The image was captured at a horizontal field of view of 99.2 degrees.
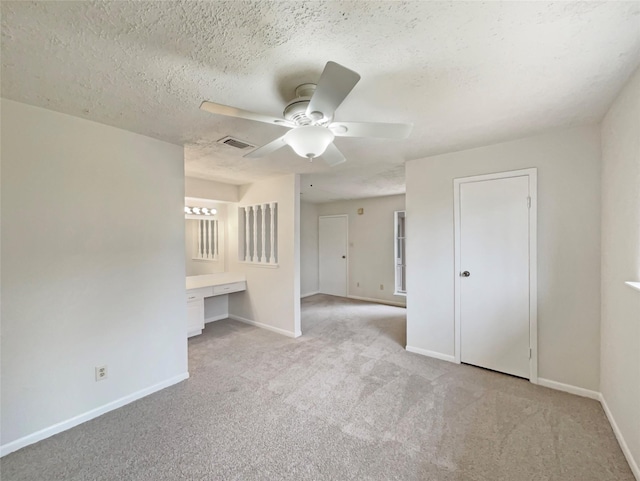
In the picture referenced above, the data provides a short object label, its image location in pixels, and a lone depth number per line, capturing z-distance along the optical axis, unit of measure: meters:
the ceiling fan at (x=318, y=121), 1.22
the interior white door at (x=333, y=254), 6.45
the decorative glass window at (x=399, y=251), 5.67
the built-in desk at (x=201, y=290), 3.67
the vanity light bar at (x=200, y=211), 4.42
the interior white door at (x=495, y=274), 2.54
